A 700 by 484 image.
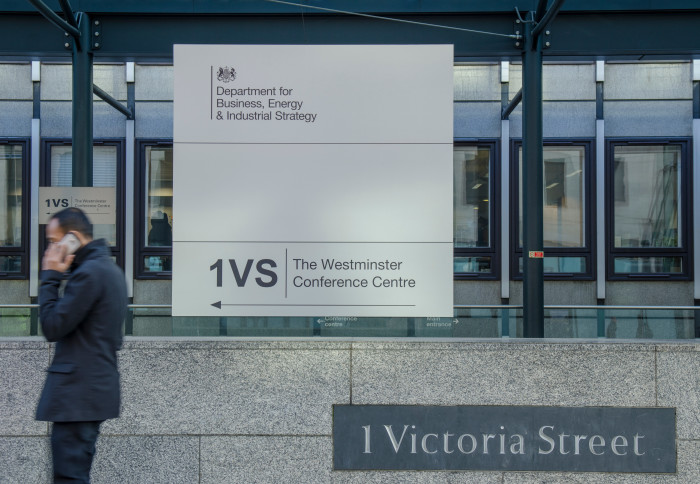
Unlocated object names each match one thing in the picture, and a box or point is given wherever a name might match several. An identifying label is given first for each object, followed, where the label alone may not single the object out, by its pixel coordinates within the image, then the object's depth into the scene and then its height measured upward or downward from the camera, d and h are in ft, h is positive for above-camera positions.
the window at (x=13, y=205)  46.37 +2.70
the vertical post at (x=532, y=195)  24.62 +1.78
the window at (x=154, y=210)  46.19 +2.39
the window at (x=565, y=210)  45.73 +2.37
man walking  12.96 -1.88
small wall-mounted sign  24.26 +1.58
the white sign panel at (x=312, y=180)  19.69 +1.84
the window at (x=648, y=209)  45.80 +2.46
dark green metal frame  25.08 +7.95
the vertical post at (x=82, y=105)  26.73 +5.40
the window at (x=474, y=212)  45.88 +2.26
